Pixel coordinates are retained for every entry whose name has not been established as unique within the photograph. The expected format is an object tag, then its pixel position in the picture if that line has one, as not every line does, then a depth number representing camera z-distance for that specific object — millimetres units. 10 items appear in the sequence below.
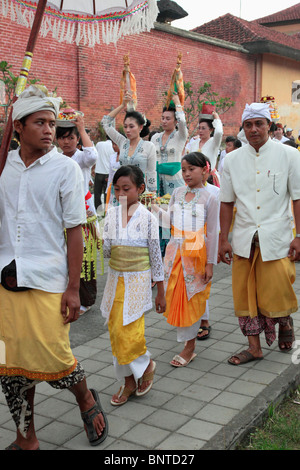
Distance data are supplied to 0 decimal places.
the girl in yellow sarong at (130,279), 3570
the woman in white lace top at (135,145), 5844
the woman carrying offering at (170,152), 6570
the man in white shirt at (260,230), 4254
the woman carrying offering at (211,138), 7203
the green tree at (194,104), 17047
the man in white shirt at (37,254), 2807
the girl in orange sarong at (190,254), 4289
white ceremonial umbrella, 3738
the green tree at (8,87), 9180
